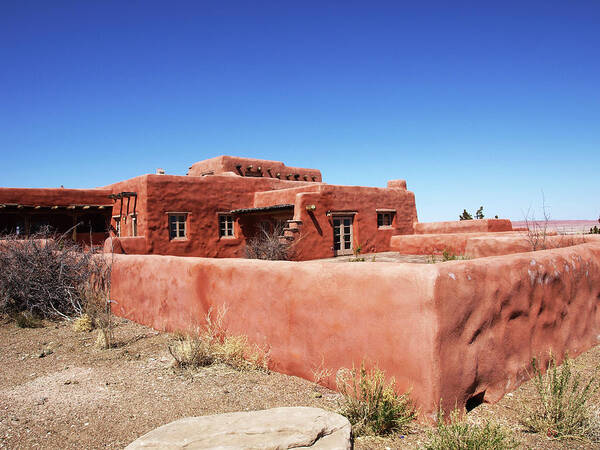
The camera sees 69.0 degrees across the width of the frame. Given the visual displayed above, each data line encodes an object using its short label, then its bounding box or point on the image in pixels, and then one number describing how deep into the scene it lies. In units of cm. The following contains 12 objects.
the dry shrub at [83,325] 726
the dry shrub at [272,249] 1329
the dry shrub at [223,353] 498
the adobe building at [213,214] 1445
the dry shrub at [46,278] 833
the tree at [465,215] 3062
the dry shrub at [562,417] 339
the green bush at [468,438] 290
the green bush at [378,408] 345
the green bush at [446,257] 1122
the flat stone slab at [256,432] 274
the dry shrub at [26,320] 769
